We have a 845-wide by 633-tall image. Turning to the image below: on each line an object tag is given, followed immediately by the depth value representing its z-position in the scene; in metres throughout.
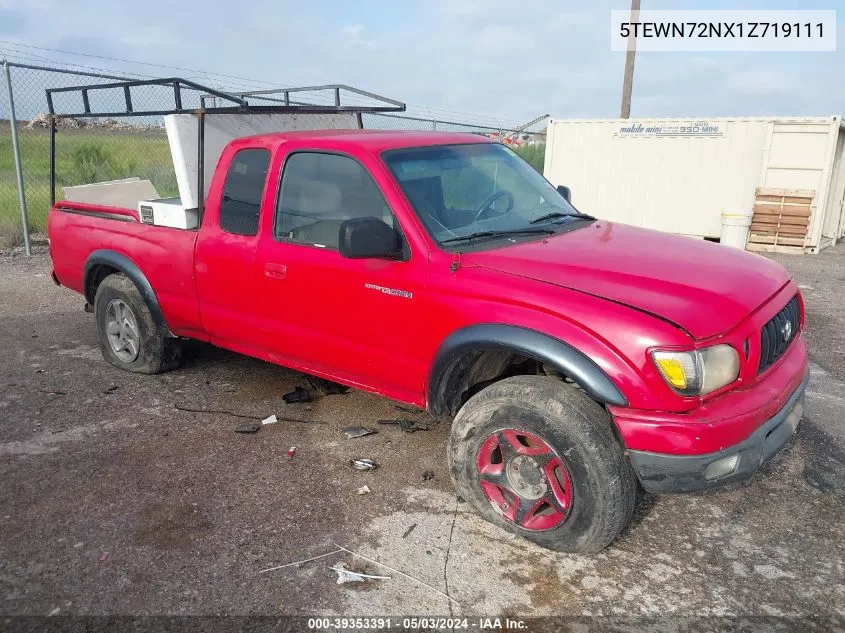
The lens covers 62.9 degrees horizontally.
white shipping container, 13.26
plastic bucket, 11.66
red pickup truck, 2.84
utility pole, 18.03
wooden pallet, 13.15
